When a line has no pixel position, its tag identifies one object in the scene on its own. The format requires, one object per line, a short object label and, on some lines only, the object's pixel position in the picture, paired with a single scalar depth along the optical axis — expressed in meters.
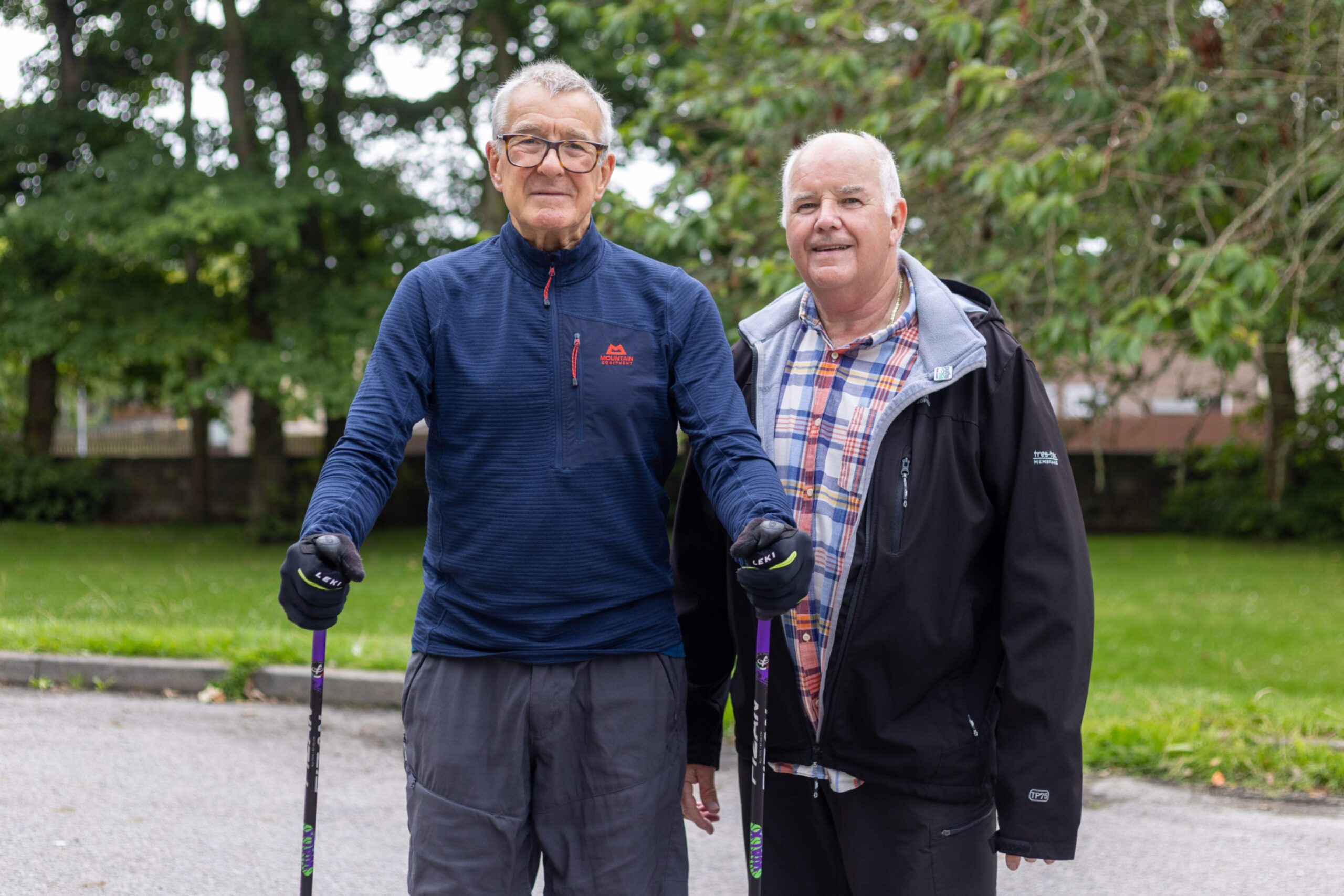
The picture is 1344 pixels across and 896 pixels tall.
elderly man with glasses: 2.27
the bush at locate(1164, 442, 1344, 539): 16.91
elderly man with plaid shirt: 2.39
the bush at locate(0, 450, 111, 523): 19.80
